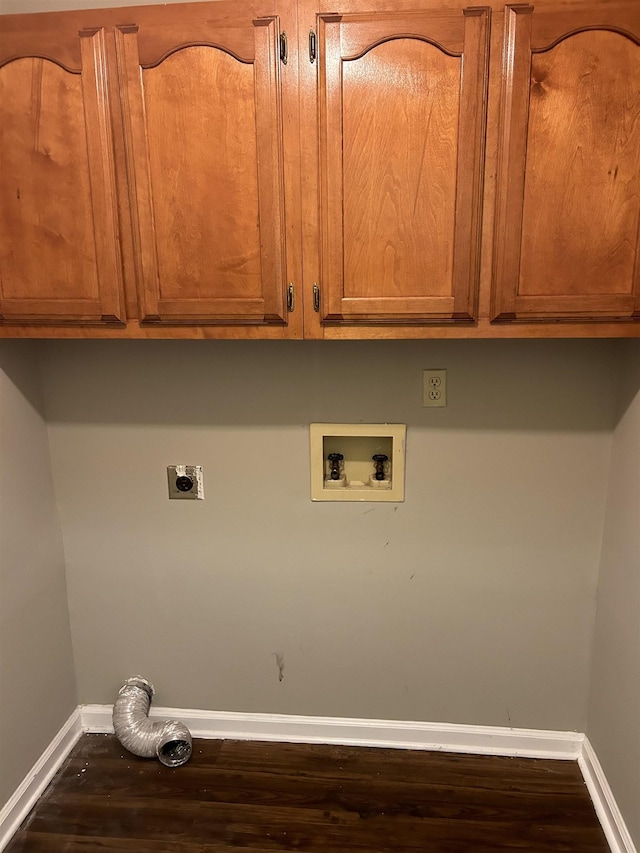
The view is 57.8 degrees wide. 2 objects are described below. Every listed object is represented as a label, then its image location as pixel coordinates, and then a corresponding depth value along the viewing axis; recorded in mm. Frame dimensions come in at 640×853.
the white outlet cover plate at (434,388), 1770
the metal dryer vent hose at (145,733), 1944
